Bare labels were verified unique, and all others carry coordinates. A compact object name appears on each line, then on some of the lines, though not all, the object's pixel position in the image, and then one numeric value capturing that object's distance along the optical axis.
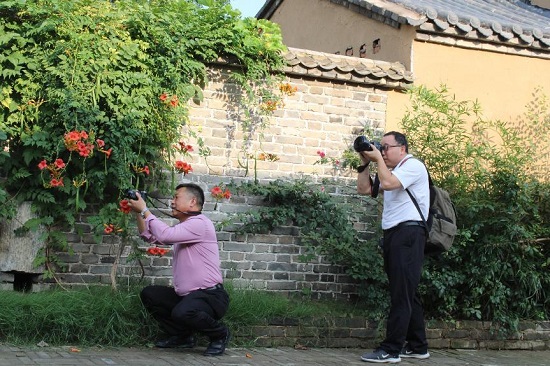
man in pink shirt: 6.19
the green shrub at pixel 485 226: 7.93
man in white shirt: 6.54
